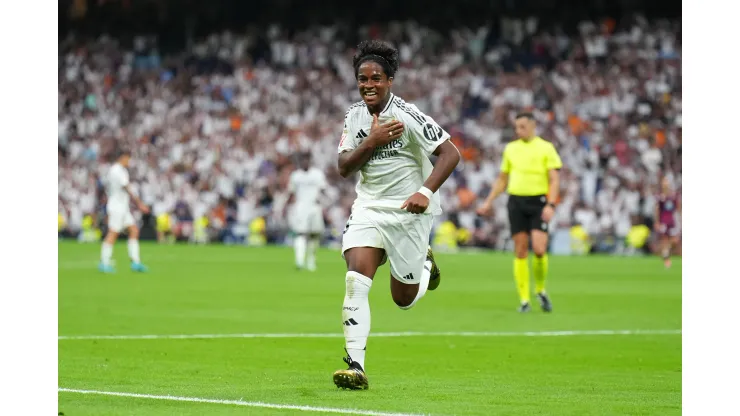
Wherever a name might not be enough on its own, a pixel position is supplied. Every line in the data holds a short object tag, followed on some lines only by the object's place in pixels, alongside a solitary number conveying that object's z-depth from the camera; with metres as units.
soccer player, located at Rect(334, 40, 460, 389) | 8.73
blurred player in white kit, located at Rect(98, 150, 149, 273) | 24.19
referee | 15.89
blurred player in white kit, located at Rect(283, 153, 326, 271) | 26.16
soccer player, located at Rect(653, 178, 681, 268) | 29.02
